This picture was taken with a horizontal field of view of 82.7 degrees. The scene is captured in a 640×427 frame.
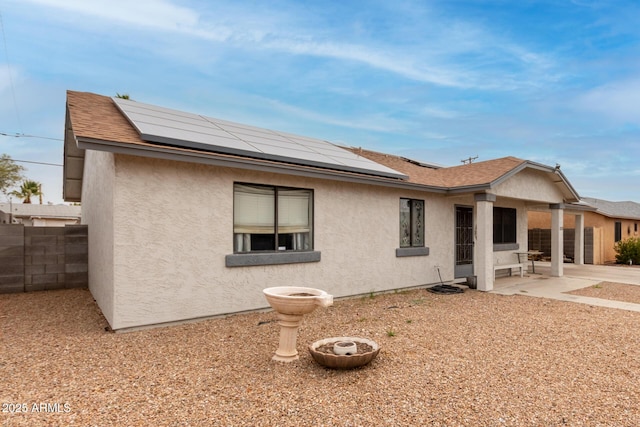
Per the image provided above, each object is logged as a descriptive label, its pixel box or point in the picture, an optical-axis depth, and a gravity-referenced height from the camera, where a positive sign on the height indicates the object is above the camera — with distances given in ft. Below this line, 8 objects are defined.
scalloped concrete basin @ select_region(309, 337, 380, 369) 14.08 -5.65
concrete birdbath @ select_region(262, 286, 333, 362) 14.64 -3.88
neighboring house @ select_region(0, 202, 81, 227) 99.55 -0.35
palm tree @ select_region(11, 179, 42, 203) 158.31 +10.03
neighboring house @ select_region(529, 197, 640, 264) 63.66 -1.78
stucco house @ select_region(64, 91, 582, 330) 19.43 +0.07
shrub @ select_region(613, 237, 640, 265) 61.41 -5.87
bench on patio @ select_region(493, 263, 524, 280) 39.29 -5.70
